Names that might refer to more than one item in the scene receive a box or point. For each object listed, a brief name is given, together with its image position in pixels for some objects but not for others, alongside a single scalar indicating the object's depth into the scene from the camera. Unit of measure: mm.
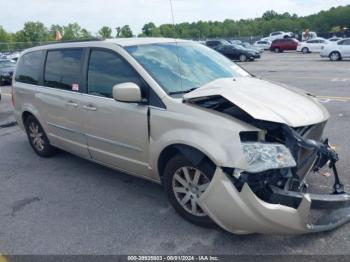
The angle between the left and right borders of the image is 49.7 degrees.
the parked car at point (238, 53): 28892
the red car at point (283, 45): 38750
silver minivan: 2977
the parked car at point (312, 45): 34375
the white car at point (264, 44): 44084
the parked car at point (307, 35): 50812
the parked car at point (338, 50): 23984
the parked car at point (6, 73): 19027
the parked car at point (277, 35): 50212
